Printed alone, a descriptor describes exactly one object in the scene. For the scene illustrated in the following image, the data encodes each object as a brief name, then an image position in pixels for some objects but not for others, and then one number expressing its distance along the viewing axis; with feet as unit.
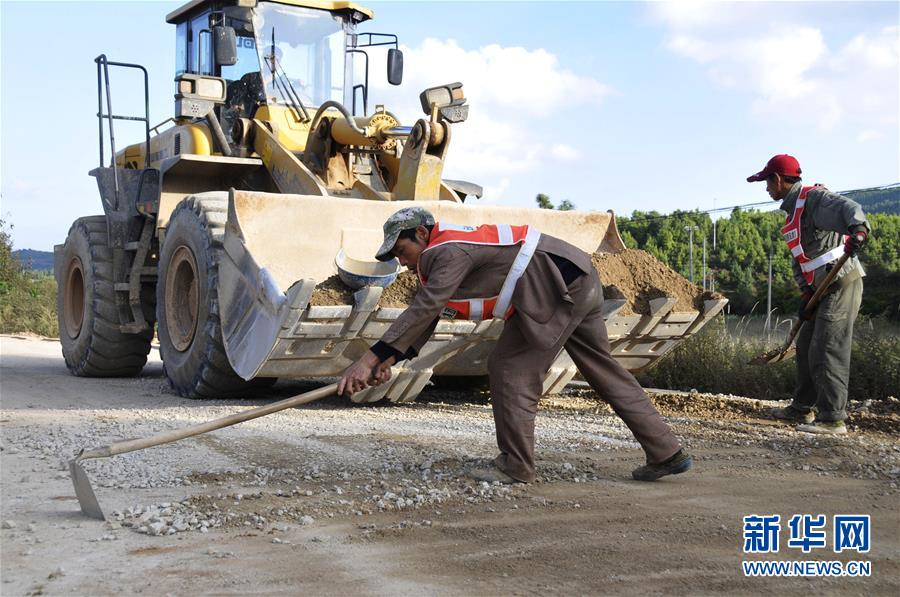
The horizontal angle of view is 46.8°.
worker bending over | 15.40
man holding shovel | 22.21
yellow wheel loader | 22.53
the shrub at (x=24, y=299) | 61.26
